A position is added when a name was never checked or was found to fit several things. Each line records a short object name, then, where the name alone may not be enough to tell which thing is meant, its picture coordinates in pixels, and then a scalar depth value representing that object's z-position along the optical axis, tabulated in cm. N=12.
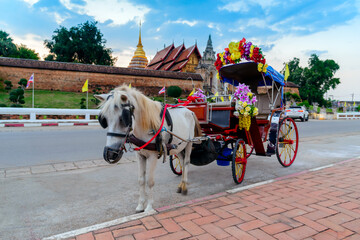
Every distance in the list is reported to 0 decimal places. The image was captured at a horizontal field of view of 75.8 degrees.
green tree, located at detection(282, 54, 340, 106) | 4869
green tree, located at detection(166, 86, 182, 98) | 2973
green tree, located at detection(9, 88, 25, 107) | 1861
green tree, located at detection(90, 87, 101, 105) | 2727
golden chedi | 4366
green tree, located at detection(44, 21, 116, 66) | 3834
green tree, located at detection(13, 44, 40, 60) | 4428
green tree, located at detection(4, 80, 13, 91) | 2340
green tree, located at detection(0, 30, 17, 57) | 4234
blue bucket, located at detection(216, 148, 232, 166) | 448
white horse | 243
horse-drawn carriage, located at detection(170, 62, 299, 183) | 426
